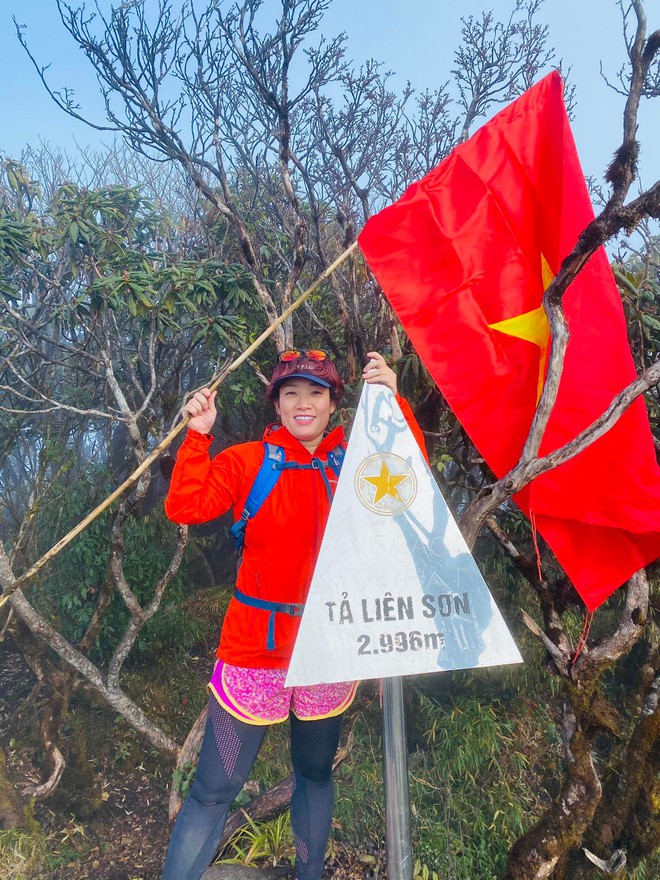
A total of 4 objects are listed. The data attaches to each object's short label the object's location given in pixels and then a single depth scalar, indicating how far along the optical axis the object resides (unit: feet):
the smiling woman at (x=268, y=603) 7.34
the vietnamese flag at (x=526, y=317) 7.41
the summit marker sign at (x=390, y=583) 6.38
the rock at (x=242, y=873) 9.84
